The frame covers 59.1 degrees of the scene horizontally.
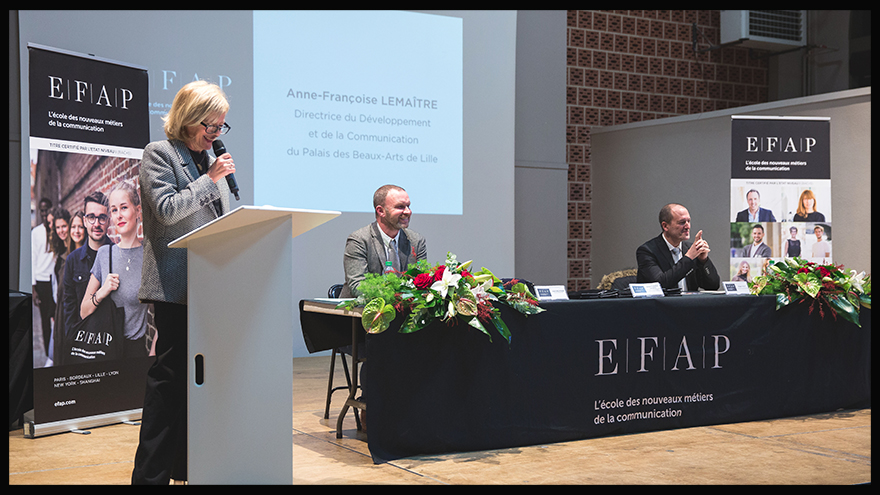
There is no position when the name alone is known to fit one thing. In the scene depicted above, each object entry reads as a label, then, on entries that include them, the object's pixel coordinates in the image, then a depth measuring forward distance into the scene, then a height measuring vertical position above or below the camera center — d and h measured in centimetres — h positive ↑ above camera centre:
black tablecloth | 315 -55
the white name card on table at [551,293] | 350 -19
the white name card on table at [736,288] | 401 -19
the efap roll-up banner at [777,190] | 532 +43
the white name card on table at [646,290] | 367 -18
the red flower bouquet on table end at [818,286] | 402 -18
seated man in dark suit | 434 -3
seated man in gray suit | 381 +5
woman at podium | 226 -5
